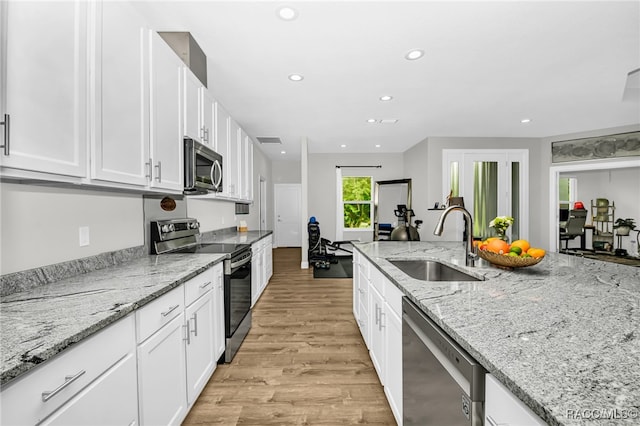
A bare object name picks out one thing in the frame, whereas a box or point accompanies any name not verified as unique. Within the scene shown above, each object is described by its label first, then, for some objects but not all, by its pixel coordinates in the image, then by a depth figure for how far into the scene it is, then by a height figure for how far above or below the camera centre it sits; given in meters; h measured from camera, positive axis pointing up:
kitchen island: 0.55 -0.35
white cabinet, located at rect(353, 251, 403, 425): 1.51 -0.76
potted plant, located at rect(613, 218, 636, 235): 5.97 -0.32
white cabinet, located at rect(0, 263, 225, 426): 0.78 -0.59
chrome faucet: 1.72 -0.13
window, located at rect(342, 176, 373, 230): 7.63 +0.25
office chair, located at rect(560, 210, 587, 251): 6.33 -0.33
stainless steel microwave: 2.21 +0.36
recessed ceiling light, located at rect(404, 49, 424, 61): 2.52 +1.40
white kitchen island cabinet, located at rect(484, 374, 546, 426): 0.60 -0.45
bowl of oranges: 1.54 -0.24
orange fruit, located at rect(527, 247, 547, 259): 1.56 -0.23
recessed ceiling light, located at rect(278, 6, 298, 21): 1.95 +1.38
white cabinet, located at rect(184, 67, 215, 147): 2.24 +0.87
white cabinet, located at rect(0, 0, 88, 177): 0.94 +0.46
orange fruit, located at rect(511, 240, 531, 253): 1.62 -0.20
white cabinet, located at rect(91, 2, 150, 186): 1.33 +0.59
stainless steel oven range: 2.30 -0.43
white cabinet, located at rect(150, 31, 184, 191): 1.80 +0.64
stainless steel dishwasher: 0.79 -0.56
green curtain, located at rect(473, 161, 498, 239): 5.68 +0.33
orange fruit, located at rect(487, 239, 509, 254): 1.61 -0.21
